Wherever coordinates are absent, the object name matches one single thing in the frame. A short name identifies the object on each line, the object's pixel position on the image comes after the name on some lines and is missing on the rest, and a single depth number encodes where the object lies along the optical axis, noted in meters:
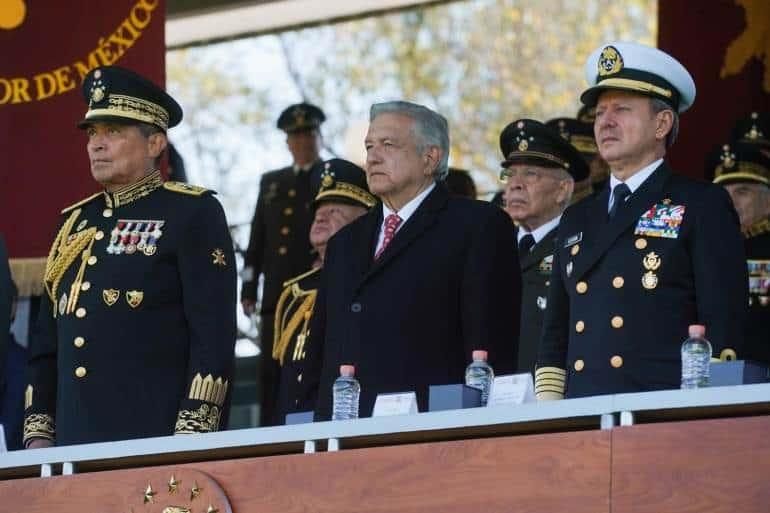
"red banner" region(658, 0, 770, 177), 18.84
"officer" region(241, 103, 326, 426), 20.97
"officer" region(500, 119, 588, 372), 15.17
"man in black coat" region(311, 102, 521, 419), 12.30
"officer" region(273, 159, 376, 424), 16.72
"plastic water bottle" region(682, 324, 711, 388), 9.89
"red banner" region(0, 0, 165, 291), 16.30
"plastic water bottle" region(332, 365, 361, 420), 11.09
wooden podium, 9.04
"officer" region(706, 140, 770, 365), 15.75
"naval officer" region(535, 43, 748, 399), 11.10
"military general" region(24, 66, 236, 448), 12.44
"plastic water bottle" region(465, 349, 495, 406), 10.96
